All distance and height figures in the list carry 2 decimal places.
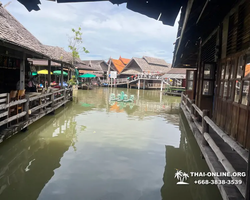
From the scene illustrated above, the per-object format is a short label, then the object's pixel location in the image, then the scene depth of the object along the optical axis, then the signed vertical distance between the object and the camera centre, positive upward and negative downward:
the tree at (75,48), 22.50 +3.30
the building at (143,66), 37.02 +2.68
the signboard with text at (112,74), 35.27 +0.94
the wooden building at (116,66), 40.47 +2.69
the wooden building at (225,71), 3.45 +0.32
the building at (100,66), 36.61 +2.59
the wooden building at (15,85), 5.23 -0.44
